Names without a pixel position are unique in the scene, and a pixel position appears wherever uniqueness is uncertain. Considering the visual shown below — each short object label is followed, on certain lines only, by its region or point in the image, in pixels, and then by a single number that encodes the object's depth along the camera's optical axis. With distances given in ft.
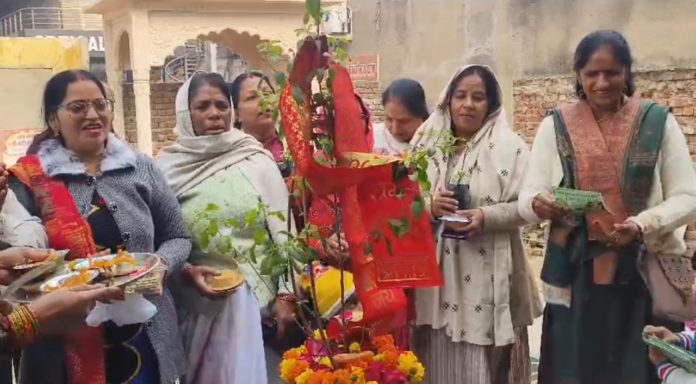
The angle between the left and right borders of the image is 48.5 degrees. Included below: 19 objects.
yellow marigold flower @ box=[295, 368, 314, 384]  8.16
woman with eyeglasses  9.18
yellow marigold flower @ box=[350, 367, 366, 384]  8.16
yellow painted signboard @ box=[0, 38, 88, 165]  38.50
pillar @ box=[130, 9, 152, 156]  38.88
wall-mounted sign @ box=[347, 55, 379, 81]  42.04
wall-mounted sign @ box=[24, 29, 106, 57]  66.37
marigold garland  8.16
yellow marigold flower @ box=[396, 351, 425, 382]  8.46
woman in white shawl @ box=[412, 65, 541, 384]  11.05
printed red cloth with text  7.91
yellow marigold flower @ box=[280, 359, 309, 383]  8.44
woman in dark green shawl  10.02
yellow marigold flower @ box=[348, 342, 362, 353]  8.77
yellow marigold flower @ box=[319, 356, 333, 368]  8.47
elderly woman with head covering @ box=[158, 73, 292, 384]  11.16
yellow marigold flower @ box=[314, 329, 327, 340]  8.89
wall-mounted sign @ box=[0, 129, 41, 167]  38.01
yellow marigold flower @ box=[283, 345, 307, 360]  8.73
